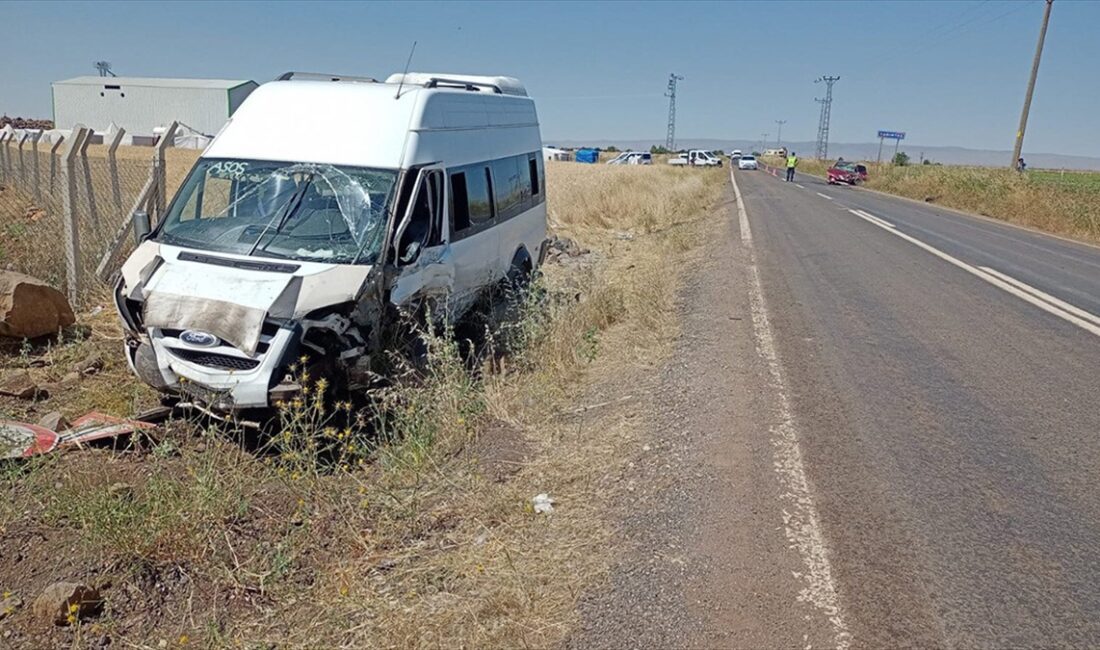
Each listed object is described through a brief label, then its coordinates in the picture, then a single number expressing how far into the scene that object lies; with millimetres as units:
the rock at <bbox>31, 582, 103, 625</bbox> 3416
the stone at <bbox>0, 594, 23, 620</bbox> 3500
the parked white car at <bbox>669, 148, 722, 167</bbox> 69831
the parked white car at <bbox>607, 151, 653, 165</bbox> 73875
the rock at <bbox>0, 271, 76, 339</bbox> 7164
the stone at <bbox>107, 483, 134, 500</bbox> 4270
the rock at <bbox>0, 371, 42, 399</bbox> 6223
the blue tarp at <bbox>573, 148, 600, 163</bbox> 82219
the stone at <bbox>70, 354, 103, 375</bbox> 6887
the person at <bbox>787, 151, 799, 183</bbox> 45844
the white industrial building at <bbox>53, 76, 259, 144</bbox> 70688
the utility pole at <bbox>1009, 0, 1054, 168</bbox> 32009
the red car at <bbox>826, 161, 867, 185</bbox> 43938
